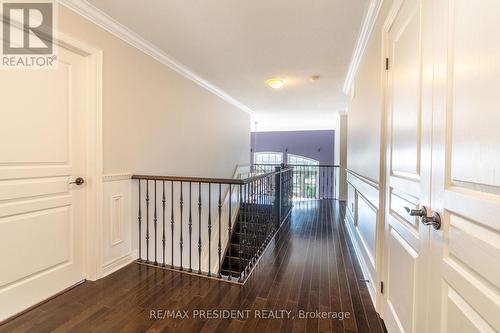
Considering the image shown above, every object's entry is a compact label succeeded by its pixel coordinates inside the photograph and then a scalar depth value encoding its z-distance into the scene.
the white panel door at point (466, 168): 0.66
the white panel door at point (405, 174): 1.11
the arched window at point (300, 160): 8.92
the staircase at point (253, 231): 2.47
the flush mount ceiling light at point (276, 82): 3.79
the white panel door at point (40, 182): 1.69
